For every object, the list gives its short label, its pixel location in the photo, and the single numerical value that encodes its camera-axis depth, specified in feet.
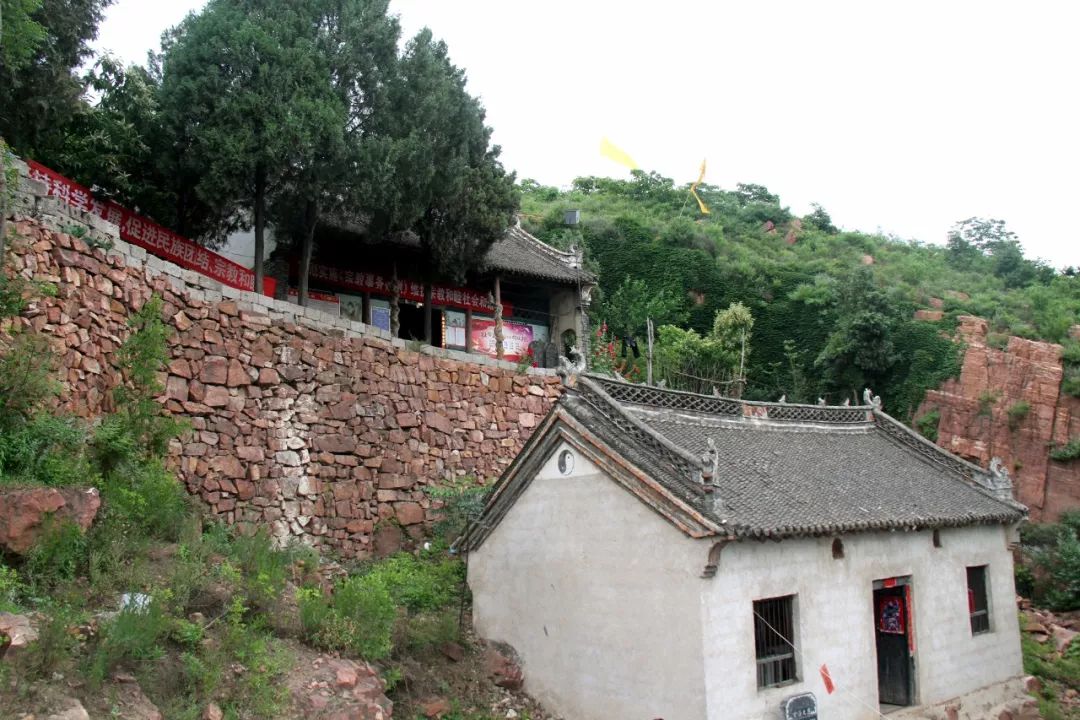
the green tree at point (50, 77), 42.16
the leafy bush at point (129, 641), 23.24
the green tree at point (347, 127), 51.03
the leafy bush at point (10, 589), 23.17
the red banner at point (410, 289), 73.31
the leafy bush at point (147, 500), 30.09
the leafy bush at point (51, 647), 21.80
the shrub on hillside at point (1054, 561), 59.93
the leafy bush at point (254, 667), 25.90
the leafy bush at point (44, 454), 27.89
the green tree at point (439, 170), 55.52
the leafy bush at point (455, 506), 48.93
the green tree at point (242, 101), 48.49
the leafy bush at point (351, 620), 31.01
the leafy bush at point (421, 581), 40.14
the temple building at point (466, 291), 71.56
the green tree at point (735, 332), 93.35
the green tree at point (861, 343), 86.53
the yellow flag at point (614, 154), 126.72
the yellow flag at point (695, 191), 150.22
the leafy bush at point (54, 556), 25.63
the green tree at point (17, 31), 33.88
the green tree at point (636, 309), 102.53
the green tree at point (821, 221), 162.61
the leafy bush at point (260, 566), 30.73
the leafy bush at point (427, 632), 35.73
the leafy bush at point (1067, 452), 70.59
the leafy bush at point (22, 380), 28.84
